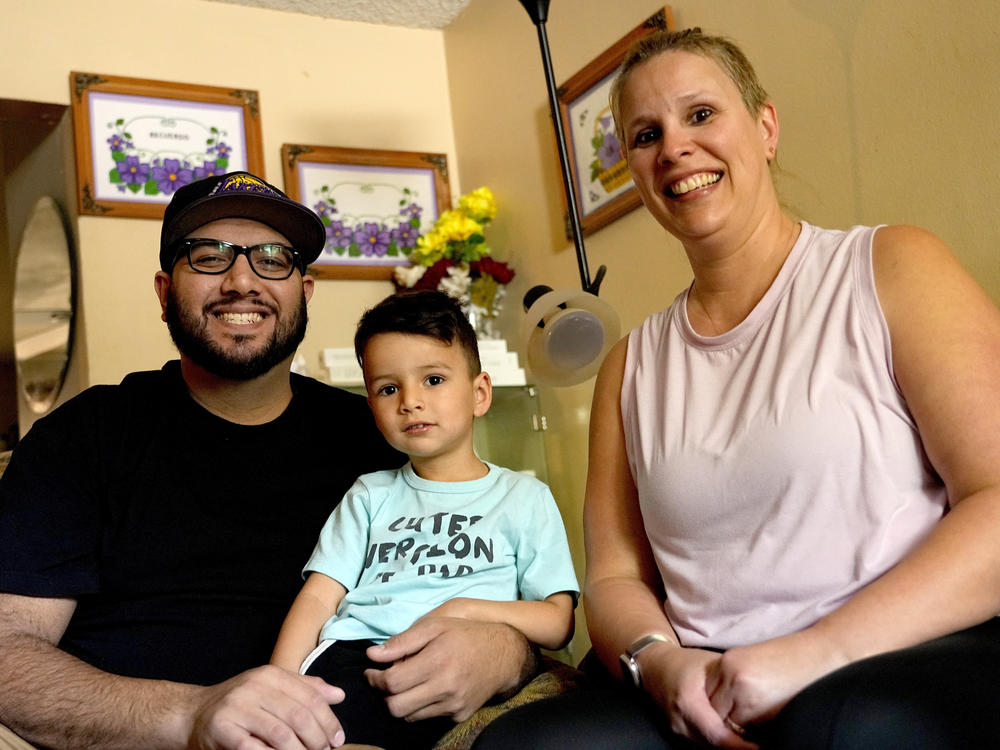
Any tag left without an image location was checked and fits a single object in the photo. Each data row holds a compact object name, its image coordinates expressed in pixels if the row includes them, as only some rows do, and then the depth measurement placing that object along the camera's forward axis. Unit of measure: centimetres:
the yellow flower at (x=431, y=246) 311
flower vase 301
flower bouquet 303
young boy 140
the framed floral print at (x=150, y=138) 299
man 129
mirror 324
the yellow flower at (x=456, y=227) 306
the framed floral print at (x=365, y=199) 323
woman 95
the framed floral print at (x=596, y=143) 253
